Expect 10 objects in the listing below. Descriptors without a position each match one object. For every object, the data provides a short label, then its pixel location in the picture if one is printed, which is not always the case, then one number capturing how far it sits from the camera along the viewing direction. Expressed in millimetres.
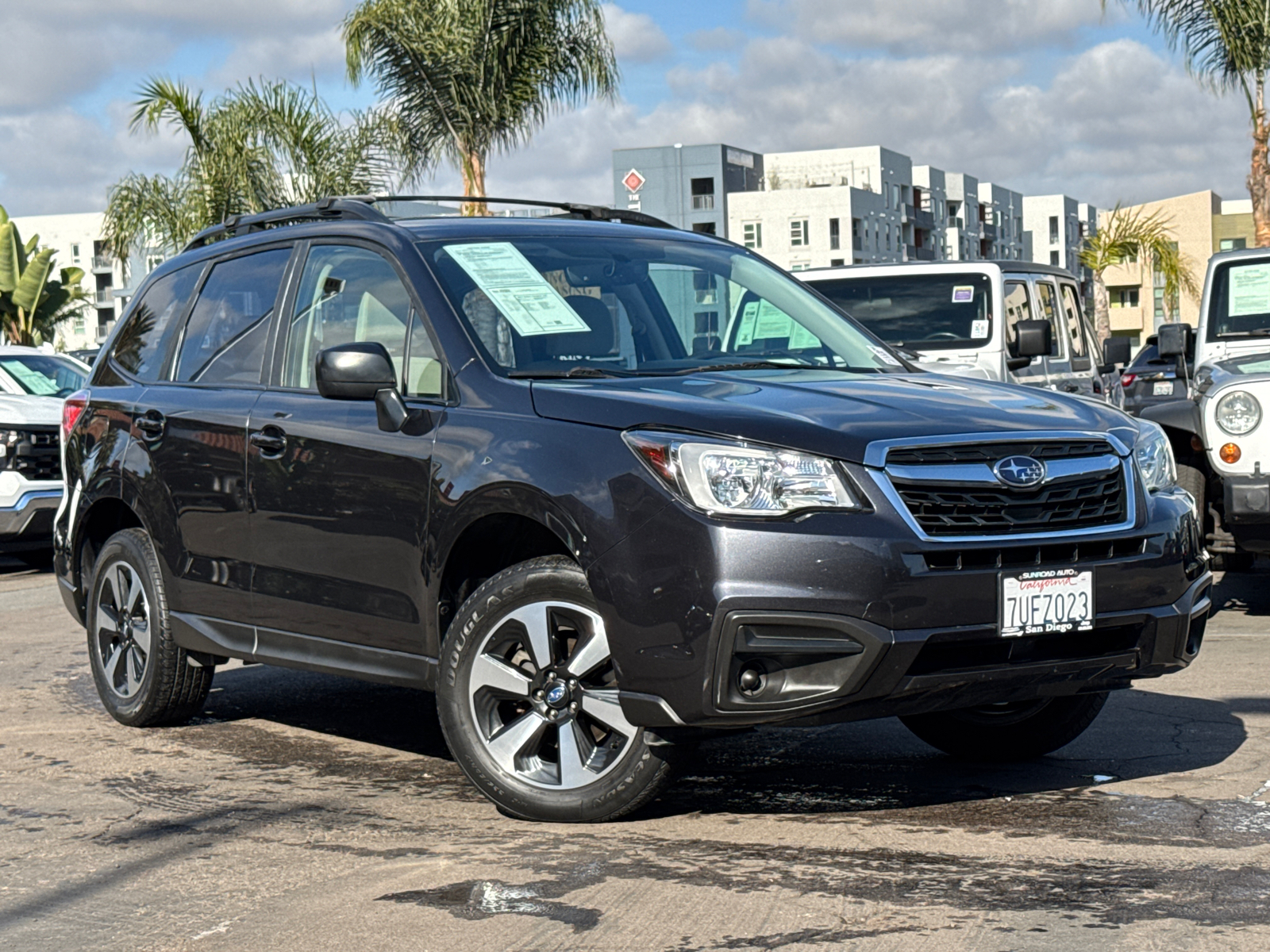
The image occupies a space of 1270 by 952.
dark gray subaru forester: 4355
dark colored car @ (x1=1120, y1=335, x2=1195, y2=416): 11516
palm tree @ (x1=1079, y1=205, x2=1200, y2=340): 43906
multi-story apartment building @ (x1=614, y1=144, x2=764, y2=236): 110688
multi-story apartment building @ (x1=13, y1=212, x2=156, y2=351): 122562
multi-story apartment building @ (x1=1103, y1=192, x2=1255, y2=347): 95812
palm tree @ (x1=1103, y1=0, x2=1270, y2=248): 22688
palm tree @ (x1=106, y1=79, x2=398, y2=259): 22203
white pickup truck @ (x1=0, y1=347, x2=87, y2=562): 12766
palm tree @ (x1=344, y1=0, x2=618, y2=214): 22266
